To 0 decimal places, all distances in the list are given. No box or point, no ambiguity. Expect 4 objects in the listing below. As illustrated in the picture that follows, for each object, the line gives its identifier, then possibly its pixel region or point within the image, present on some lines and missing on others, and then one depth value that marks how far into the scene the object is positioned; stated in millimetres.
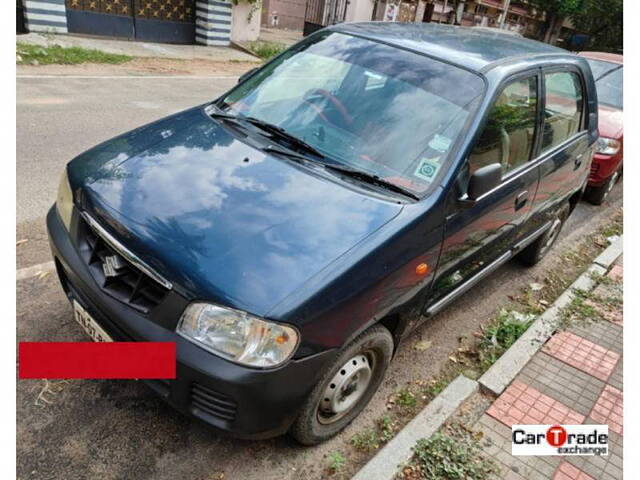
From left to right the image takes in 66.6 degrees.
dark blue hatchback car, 1977
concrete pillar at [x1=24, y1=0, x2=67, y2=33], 10875
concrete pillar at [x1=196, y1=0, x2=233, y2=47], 14219
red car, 6492
